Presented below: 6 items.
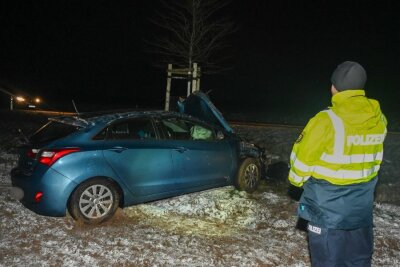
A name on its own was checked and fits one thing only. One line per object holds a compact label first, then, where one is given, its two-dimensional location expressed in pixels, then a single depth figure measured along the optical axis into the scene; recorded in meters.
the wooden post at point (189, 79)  13.09
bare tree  14.03
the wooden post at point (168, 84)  13.43
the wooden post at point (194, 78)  12.91
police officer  2.83
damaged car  5.06
